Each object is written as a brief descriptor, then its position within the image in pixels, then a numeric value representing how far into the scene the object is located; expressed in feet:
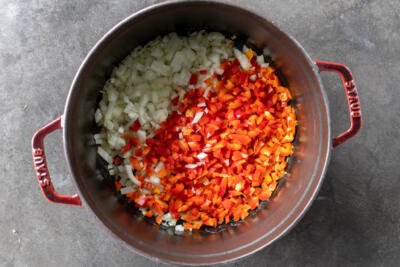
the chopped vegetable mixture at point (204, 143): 1.96
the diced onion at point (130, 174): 1.98
